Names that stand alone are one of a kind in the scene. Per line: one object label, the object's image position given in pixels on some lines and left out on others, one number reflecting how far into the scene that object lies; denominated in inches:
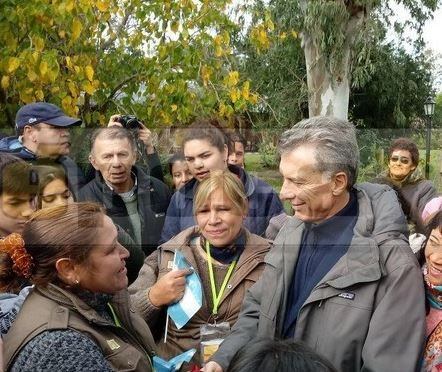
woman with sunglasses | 83.1
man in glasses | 81.4
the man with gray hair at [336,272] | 48.4
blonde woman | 64.7
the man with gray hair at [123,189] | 80.1
